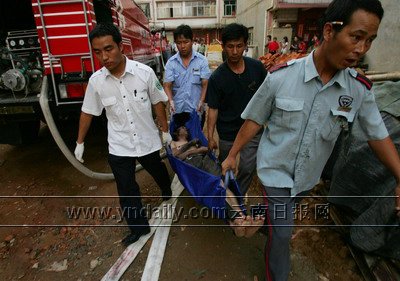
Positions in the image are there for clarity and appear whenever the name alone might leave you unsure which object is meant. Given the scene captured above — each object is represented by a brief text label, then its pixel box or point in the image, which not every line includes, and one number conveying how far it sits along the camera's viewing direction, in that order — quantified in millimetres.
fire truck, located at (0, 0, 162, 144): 3035
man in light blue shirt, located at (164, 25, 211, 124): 3639
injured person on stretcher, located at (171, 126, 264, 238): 1830
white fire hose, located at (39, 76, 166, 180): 3123
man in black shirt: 2516
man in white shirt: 2344
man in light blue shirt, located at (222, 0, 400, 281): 1393
